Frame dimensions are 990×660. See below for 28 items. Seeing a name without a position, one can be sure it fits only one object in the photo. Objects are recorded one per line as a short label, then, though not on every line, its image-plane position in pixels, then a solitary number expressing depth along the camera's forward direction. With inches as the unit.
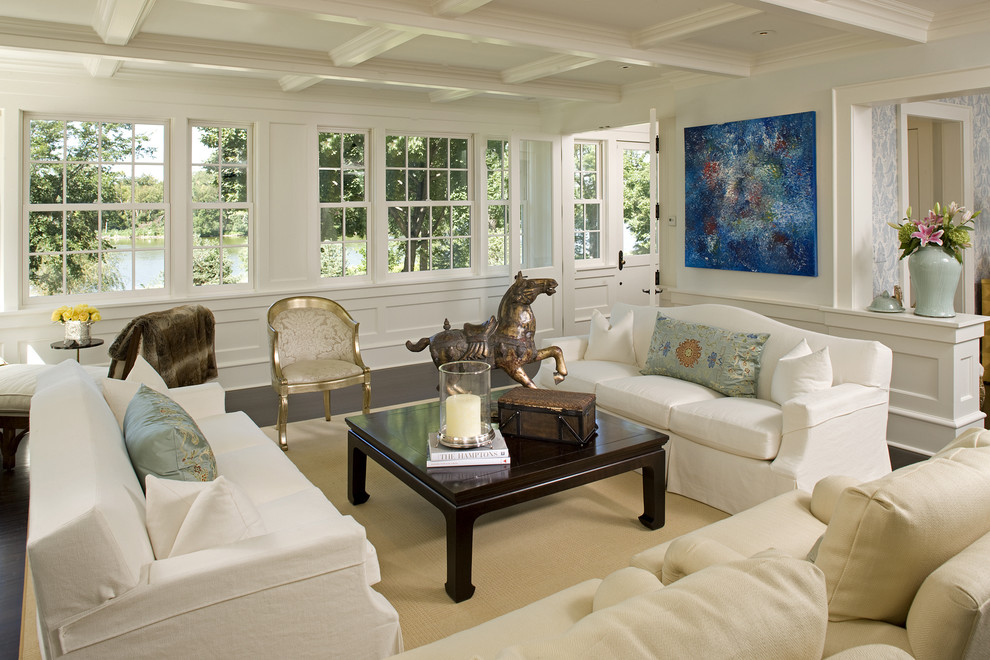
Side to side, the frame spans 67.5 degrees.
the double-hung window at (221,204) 243.3
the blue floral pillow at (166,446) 93.0
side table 198.8
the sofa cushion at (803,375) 143.7
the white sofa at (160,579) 67.2
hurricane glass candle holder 121.6
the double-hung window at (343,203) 265.9
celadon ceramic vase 175.9
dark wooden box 131.1
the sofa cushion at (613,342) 193.3
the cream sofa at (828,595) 42.8
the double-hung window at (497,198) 302.8
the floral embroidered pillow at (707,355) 158.6
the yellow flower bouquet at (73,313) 199.9
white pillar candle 121.5
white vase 201.6
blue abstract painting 204.1
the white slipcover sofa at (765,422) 135.0
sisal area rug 109.3
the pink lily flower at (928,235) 175.8
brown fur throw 175.6
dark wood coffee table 111.2
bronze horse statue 138.4
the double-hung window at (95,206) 218.7
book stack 119.9
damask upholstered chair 190.9
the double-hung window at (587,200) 328.2
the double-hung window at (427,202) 281.6
